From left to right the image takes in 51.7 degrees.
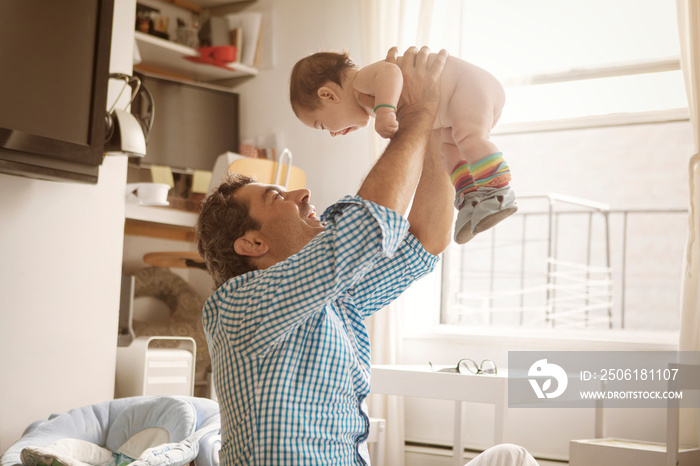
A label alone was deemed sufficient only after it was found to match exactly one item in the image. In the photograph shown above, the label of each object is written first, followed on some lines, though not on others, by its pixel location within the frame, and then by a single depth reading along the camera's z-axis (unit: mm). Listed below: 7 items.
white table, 2037
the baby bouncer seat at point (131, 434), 1930
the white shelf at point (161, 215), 3162
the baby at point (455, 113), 1109
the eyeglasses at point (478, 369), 2246
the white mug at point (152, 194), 2900
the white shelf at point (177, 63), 3725
